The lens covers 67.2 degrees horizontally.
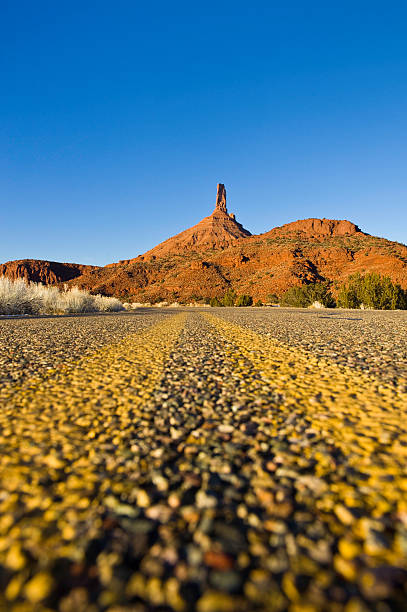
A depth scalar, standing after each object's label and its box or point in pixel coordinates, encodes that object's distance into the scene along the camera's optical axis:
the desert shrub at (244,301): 43.72
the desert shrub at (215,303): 47.05
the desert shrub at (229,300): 46.12
